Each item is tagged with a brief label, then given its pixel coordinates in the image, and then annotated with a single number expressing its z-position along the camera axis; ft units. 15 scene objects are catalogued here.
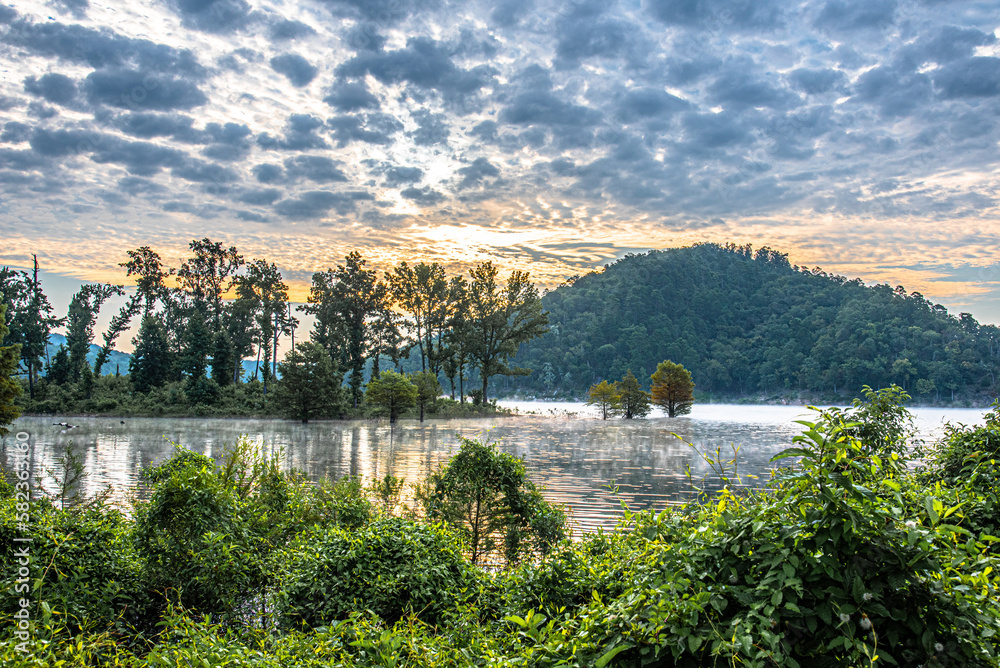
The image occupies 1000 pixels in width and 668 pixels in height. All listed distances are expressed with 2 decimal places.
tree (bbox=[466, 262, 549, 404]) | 204.44
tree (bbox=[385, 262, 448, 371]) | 199.31
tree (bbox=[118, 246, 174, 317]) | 197.88
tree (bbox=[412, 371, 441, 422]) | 157.38
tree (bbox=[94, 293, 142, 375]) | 185.37
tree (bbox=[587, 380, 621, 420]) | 175.11
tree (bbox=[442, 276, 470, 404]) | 203.31
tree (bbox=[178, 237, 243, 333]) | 199.62
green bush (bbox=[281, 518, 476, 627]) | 15.40
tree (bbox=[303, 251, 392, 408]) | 190.90
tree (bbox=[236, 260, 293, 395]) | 193.16
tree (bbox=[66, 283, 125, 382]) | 174.81
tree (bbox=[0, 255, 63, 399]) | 160.35
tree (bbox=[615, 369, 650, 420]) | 171.12
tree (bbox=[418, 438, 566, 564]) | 22.82
